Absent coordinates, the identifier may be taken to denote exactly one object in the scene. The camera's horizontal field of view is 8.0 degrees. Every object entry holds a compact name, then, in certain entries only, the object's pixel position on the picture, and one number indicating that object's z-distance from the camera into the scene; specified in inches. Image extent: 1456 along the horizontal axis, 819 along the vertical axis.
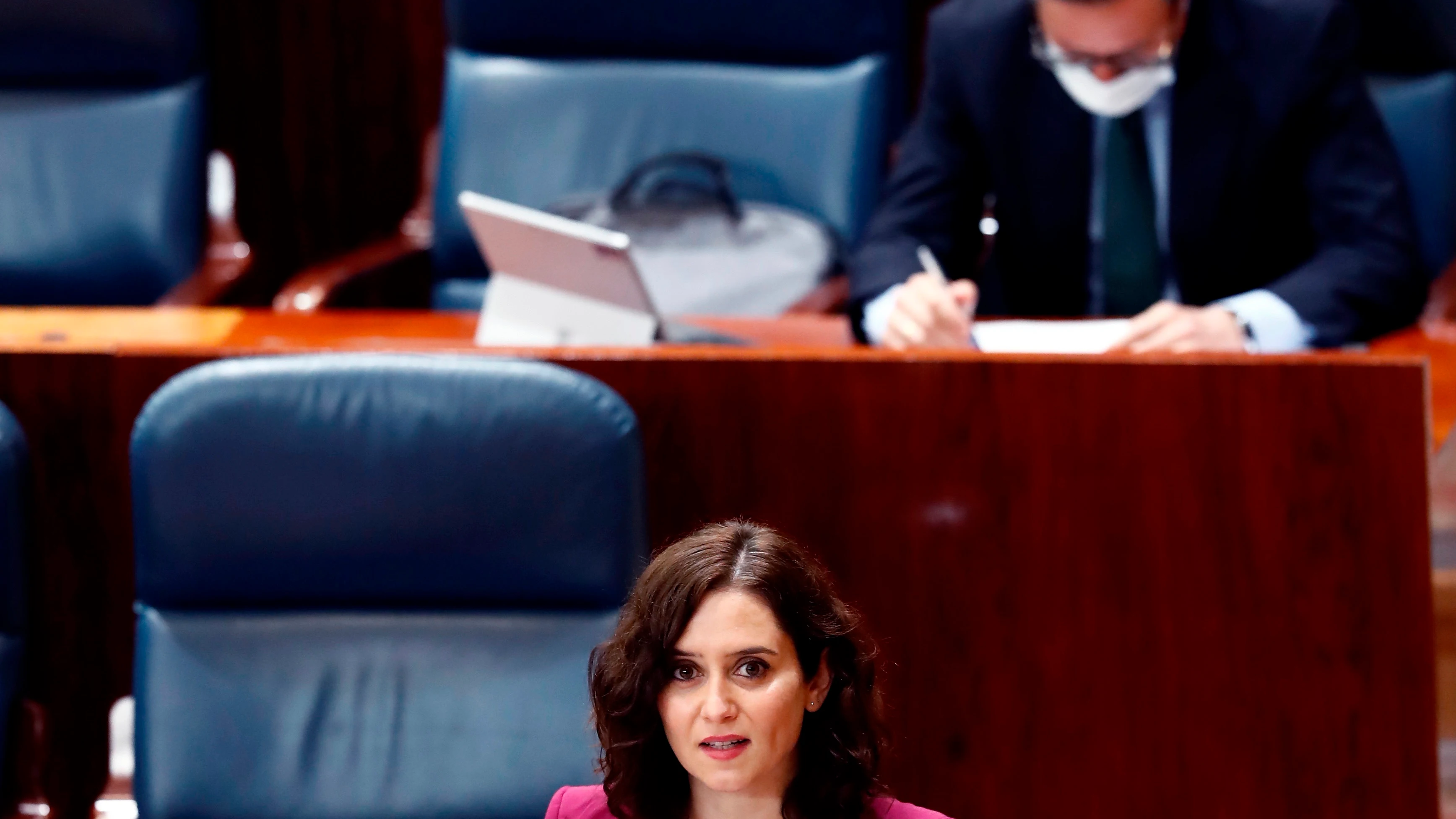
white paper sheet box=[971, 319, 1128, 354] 455.7
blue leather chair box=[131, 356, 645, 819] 439.5
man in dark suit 469.0
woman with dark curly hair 419.1
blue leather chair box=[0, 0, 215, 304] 505.6
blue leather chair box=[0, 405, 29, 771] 443.1
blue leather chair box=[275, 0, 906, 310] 500.7
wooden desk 444.7
